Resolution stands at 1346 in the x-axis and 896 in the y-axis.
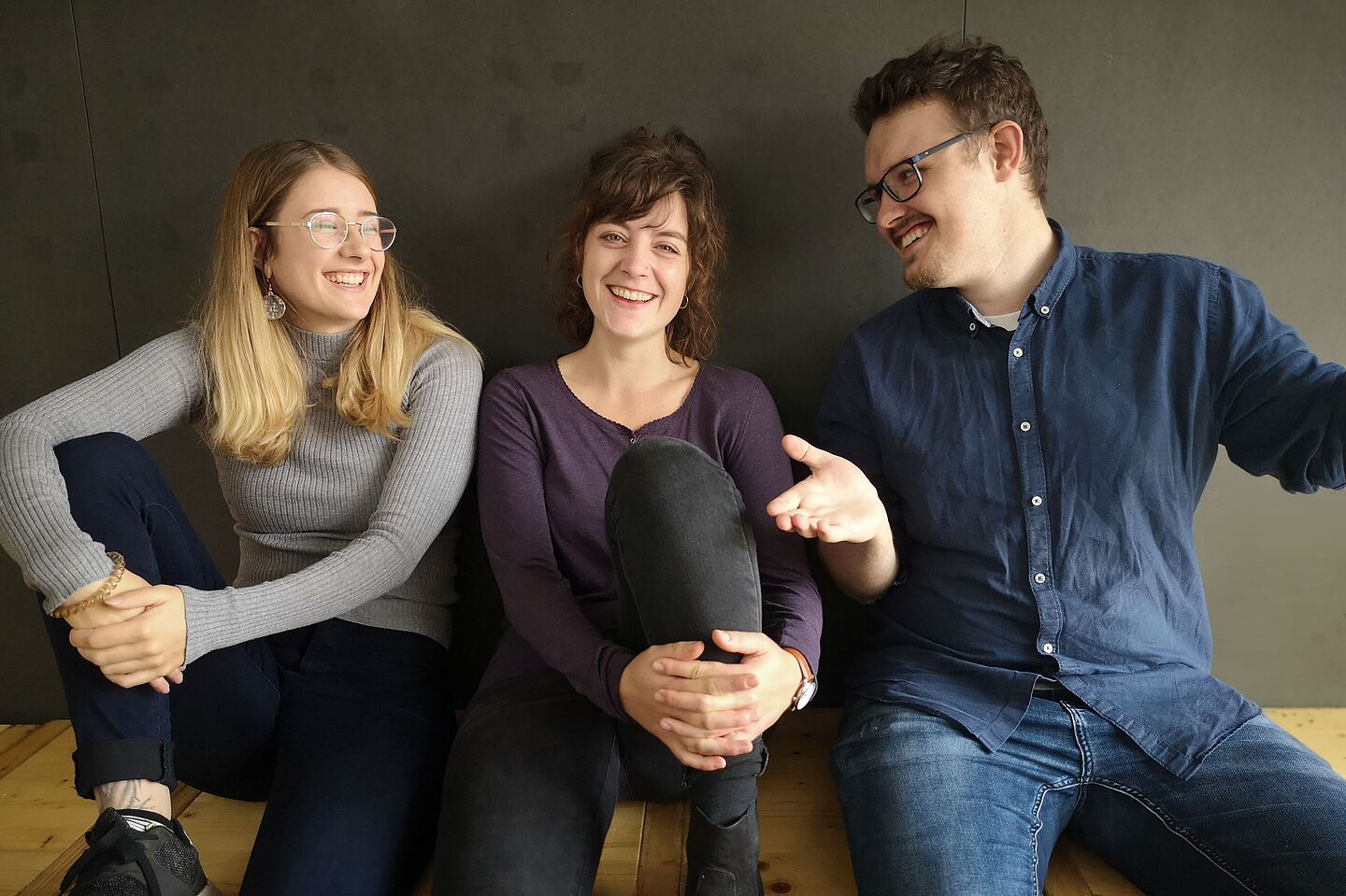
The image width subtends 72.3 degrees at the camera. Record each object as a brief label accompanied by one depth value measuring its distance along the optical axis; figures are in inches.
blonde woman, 52.1
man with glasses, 53.1
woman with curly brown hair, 50.4
